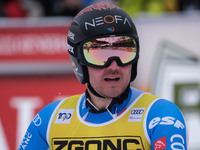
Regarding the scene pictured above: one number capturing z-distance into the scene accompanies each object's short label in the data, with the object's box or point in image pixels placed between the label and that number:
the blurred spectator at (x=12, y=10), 19.28
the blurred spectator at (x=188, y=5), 19.44
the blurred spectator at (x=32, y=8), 19.47
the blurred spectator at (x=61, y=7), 18.30
